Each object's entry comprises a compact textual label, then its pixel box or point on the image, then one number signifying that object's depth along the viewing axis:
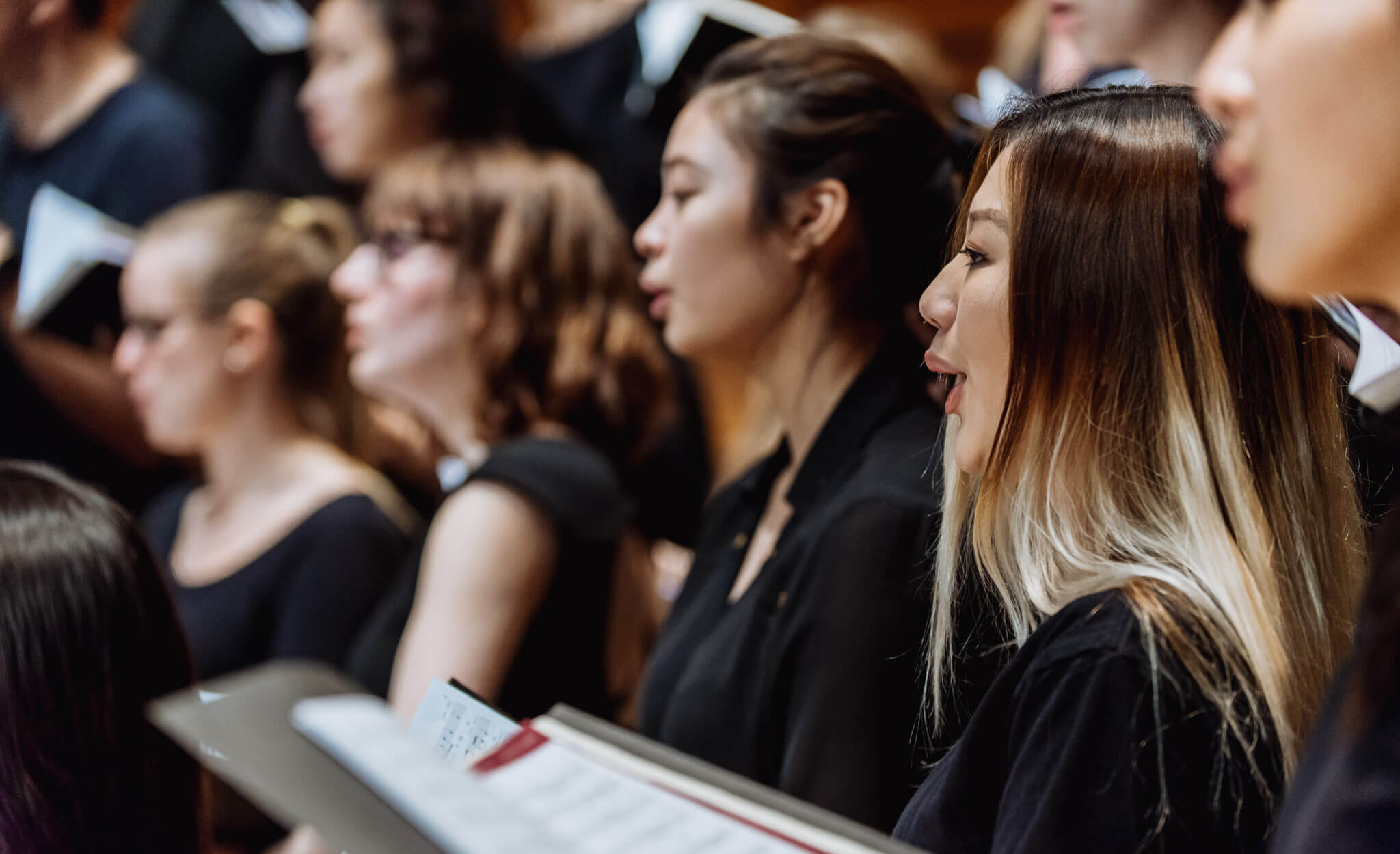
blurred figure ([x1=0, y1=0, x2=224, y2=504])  3.76
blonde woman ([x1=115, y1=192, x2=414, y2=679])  3.55
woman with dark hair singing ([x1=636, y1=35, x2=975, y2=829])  2.94
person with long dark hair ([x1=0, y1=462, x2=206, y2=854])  2.86
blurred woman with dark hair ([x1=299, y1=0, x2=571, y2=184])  3.88
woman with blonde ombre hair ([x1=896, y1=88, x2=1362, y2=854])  2.70
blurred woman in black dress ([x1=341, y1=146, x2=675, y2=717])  3.37
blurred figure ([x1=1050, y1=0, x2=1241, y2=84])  3.10
